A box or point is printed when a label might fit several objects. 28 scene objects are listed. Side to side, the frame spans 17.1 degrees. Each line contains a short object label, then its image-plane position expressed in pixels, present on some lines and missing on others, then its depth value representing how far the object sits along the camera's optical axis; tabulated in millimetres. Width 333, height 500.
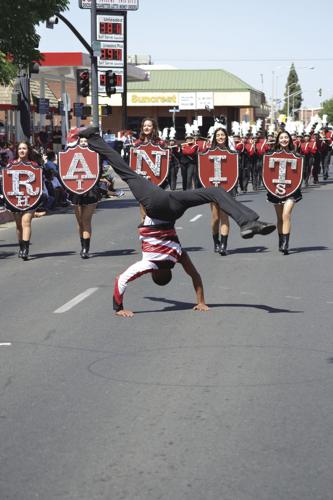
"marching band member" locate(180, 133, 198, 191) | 33031
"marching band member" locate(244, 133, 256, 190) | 36219
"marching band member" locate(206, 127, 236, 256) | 16125
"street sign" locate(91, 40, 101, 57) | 35562
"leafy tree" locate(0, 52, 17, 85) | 26328
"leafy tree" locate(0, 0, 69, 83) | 27719
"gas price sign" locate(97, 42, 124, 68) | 46469
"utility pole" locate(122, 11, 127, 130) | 46425
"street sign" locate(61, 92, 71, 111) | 38078
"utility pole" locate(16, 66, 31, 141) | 34781
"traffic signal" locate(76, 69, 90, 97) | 38256
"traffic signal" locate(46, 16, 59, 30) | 29500
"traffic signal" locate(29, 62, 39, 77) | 31312
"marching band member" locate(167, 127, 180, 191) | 33969
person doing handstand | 9547
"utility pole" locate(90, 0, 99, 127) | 36281
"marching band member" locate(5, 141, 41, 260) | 16328
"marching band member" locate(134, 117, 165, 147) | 16000
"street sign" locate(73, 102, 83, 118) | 46750
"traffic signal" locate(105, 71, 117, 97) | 39438
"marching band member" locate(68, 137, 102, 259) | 16172
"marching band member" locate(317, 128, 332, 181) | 39956
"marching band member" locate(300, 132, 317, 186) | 37625
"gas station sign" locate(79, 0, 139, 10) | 44719
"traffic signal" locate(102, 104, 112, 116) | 43844
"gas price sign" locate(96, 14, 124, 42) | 46406
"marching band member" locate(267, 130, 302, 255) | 16219
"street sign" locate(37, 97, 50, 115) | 41953
